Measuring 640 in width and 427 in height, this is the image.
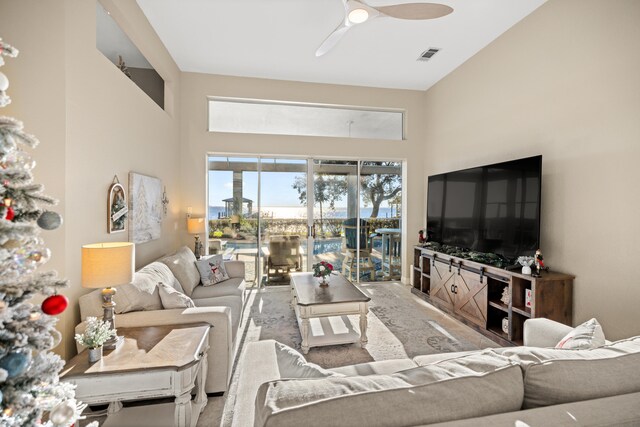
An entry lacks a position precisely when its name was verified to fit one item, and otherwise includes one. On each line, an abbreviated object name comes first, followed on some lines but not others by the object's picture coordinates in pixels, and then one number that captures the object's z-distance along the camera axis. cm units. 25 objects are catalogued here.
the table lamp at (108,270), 174
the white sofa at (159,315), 203
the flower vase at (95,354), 164
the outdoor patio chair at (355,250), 551
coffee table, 291
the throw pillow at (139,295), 212
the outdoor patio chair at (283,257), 528
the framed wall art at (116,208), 254
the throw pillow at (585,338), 130
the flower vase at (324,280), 344
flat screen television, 304
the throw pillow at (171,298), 225
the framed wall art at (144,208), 296
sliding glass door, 514
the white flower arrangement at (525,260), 295
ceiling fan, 247
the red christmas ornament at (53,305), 101
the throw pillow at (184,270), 320
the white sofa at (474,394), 81
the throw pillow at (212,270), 358
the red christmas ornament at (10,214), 95
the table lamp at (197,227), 453
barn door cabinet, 282
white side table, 155
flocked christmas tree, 91
